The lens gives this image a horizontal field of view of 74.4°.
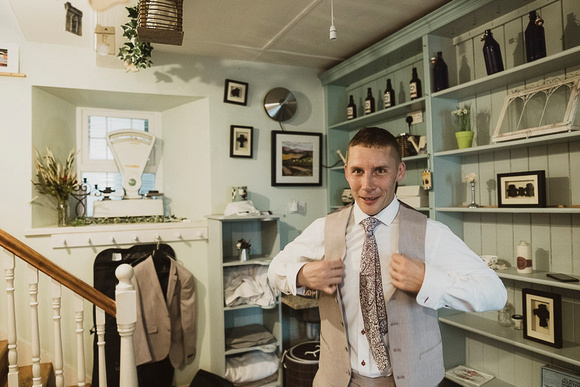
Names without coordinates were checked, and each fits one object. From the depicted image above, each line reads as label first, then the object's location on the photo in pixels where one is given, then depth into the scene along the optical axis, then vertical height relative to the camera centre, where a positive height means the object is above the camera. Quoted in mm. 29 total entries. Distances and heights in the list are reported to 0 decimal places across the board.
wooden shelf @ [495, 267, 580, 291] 1921 -460
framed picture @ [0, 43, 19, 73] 2961 +1131
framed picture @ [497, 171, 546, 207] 2143 +34
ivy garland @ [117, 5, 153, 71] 2814 +1113
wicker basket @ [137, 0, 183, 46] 2080 +998
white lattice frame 1982 +475
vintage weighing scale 3506 +320
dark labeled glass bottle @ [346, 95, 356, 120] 3703 +852
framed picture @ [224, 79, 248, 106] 3566 +1007
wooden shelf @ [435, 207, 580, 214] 1914 -84
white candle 2225 -374
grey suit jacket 3026 -959
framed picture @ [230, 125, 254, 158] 3578 +552
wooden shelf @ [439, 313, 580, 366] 1966 -830
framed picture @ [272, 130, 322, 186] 3771 +402
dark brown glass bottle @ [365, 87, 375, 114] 3418 +842
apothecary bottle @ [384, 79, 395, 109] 3199 +845
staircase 2020 -594
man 1337 -287
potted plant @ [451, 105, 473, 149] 2547 +458
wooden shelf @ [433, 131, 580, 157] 1970 +295
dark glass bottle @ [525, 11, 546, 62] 2111 +867
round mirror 3734 +934
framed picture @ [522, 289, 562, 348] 2051 -678
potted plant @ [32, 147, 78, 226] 3146 +165
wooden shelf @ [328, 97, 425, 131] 2949 +714
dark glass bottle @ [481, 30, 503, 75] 2344 +865
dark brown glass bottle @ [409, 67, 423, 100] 2896 +835
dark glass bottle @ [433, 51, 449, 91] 2664 +849
